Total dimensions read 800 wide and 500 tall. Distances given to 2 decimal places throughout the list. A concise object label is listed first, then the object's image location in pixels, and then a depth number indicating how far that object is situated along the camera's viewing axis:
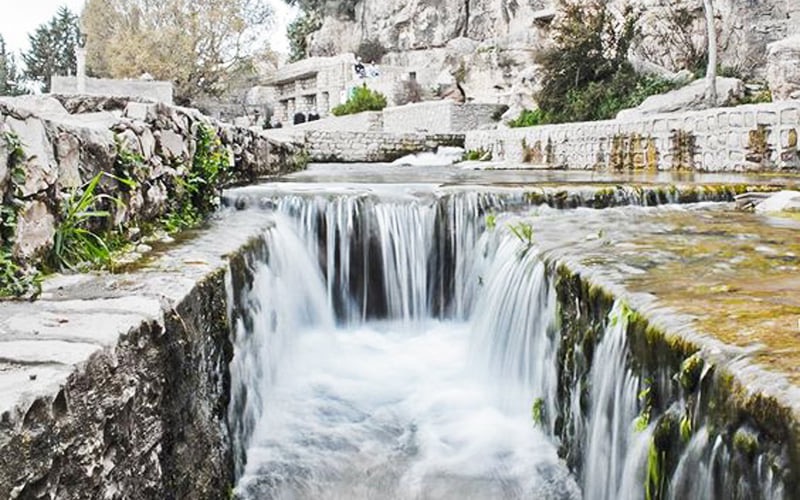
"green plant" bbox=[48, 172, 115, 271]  3.72
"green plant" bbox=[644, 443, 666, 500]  2.38
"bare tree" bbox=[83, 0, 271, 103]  34.56
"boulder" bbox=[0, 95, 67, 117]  5.15
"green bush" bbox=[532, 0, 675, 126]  19.92
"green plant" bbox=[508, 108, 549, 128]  22.08
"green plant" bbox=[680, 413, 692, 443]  2.22
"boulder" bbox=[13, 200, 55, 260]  3.30
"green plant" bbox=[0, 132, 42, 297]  3.05
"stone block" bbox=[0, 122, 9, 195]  3.09
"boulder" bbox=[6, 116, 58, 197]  3.33
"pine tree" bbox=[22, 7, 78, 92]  50.56
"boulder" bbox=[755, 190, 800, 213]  6.42
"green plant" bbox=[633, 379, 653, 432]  2.55
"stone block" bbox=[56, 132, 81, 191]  3.82
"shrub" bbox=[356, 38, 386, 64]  45.69
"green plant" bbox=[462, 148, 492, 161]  19.72
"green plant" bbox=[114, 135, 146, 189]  4.76
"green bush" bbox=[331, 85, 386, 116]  33.97
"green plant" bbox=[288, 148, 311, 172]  15.96
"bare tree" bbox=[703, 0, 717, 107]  16.14
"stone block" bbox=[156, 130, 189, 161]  6.00
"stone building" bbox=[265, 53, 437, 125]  38.00
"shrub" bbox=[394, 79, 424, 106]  35.91
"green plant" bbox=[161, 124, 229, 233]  6.14
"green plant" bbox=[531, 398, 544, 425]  4.14
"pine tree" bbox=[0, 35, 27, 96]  44.53
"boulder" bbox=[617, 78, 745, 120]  16.03
